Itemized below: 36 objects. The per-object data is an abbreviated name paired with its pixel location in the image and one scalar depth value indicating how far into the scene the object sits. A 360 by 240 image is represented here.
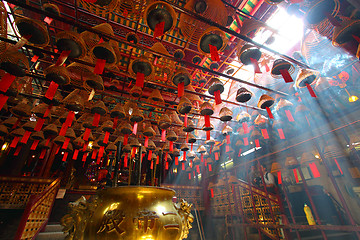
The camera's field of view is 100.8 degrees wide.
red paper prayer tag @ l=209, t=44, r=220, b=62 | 2.56
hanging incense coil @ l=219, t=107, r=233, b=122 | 4.34
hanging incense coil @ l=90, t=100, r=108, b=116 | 3.90
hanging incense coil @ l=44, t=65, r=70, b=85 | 2.83
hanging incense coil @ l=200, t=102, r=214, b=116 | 4.12
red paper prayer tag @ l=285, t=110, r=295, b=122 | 4.41
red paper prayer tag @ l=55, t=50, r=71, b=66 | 2.39
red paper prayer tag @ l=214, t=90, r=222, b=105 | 3.60
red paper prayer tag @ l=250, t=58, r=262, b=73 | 2.96
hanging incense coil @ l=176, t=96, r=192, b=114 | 4.09
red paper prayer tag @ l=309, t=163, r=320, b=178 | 4.60
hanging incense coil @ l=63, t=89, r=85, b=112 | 3.65
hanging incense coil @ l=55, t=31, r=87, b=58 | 2.38
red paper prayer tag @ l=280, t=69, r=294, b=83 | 2.96
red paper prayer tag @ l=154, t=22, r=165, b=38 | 2.19
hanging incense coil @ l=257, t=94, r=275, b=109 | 3.96
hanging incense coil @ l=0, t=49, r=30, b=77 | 2.74
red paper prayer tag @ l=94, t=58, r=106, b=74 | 2.48
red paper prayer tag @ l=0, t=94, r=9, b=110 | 3.39
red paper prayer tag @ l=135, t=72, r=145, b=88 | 2.82
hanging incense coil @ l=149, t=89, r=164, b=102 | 4.25
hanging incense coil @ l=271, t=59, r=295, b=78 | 3.03
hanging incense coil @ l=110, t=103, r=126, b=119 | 4.07
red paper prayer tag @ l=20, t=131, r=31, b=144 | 5.33
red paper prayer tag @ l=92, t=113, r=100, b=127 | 4.05
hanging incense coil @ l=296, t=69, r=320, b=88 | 3.16
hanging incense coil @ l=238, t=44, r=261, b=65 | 3.02
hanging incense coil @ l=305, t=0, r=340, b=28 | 2.06
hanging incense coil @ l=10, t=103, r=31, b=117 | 4.41
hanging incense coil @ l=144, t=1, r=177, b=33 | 2.15
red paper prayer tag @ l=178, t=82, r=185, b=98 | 3.47
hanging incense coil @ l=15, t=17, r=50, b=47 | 2.22
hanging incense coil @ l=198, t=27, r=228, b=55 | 2.57
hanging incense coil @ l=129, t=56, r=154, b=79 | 2.94
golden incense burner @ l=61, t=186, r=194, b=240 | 0.84
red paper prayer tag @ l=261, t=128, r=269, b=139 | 5.26
